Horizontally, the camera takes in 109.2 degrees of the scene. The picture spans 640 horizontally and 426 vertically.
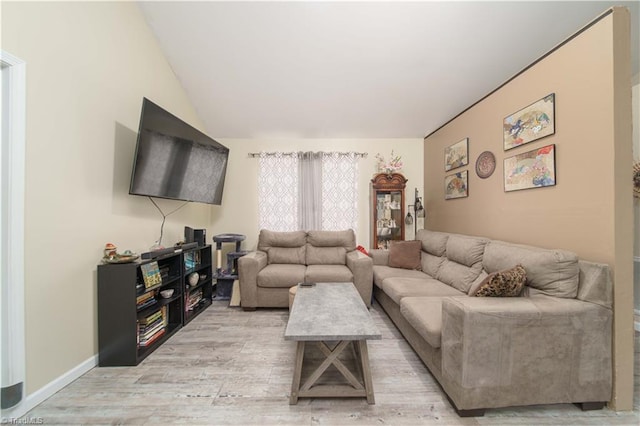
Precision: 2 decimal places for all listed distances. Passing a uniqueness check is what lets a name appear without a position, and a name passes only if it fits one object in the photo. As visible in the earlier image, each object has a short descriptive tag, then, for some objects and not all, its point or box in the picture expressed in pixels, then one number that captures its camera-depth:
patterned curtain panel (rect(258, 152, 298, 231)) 3.79
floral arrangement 3.69
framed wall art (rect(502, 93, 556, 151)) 1.80
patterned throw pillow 1.48
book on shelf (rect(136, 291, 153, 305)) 1.90
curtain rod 3.77
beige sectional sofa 1.29
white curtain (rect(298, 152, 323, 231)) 3.74
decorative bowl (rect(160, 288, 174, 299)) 2.24
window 3.79
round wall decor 2.43
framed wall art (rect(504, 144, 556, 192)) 1.80
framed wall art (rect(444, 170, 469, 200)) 2.87
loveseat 2.77
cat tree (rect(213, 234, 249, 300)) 3.12
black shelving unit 1.77
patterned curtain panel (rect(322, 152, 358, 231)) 3.79
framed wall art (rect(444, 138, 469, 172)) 2.86
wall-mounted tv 1.94
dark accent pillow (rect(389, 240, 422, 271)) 3.02
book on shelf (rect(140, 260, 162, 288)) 1.96
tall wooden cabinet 3.62
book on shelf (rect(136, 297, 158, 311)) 1.88
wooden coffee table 1.36
